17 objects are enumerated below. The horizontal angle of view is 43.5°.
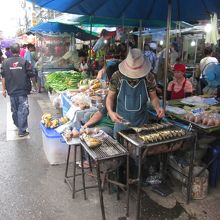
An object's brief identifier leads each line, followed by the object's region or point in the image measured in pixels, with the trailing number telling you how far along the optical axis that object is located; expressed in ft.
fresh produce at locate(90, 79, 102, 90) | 19.98
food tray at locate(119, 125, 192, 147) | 10.04
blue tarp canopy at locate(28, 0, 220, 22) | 14.82
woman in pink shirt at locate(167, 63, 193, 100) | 17.82
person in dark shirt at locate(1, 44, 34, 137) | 19.65
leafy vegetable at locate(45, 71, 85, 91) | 25.94
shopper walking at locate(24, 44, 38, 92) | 39.54
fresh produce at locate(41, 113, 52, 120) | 16.31
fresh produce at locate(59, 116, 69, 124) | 16.37
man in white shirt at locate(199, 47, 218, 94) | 25.97
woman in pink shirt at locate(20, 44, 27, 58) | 47.68
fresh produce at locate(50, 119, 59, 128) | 15.90
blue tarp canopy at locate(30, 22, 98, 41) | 35.73
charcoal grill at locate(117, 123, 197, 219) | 9.89
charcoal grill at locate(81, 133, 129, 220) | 9.69
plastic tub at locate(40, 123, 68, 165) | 15.56
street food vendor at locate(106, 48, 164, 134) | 11.75
